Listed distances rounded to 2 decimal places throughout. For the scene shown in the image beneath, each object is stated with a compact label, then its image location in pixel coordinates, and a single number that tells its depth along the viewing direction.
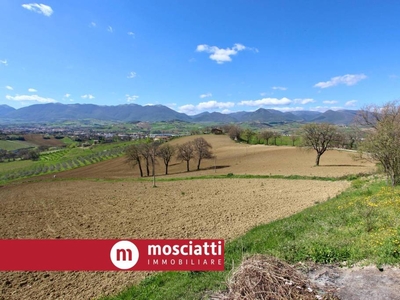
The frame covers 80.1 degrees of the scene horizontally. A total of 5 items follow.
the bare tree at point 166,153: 59.88
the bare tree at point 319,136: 45.09
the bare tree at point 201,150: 60.41
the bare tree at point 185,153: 59.59
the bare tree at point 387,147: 15.55
